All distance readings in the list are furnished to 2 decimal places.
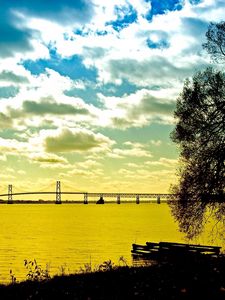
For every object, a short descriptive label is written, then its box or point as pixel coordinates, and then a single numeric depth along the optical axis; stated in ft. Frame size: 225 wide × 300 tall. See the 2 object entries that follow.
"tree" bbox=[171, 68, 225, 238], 100.73
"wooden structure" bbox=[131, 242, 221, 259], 120.47
